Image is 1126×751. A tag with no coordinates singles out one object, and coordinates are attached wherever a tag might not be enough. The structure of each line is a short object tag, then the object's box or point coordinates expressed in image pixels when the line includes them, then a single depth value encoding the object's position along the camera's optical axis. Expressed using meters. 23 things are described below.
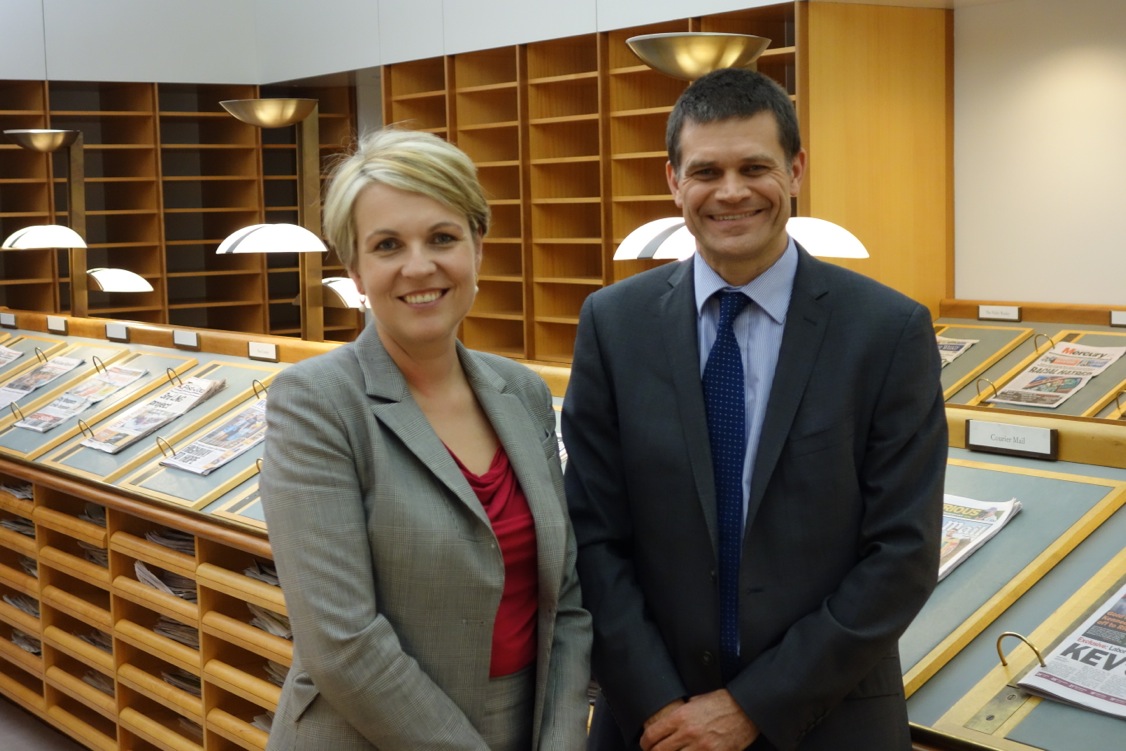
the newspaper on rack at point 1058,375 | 4.80
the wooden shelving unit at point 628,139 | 6.62
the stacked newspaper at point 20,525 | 4.23
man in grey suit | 1.55
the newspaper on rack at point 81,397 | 4.18
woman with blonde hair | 1.49
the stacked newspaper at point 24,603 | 4.23
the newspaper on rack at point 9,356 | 5.02
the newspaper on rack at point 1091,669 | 1.73
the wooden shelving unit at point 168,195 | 9.57
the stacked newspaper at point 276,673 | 3.12
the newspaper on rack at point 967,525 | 2.13
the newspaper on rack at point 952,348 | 5.63
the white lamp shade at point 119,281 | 5.97
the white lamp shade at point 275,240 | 3.93
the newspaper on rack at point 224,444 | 3.46
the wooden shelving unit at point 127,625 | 3.19
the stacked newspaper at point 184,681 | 3.43
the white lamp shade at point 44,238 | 5.39
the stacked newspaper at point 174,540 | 3.37
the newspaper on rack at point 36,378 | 4.54
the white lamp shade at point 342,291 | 5.35
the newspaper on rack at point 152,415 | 3.80
